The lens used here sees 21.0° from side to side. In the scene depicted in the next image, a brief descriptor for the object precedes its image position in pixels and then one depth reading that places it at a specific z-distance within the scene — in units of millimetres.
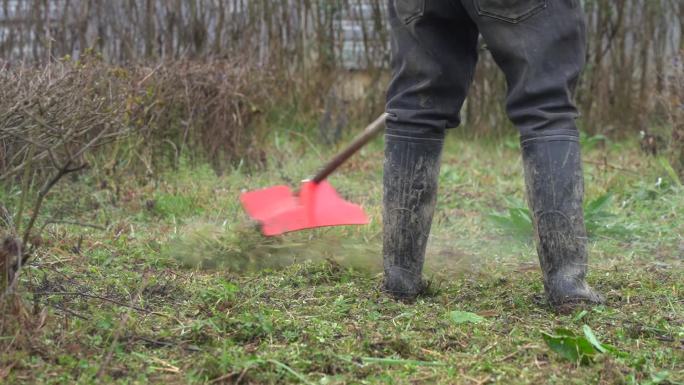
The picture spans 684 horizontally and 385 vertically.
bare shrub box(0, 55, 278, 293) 6574
